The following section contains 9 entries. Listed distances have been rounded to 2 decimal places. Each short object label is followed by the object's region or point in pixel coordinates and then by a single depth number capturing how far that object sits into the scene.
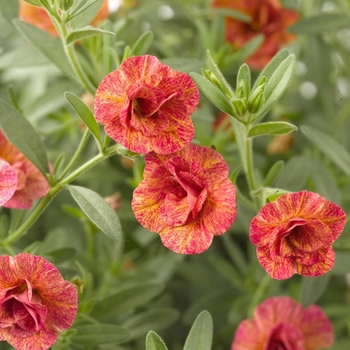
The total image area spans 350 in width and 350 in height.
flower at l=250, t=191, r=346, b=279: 0.35
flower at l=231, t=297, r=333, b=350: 0.41
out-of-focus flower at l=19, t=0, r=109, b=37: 0.49
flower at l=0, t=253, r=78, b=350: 0.35
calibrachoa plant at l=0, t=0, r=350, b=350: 0.35
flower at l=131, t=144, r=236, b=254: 0.35
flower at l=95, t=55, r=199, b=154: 0.35
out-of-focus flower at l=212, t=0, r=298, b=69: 0.52
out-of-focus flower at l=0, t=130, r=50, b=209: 0.38
